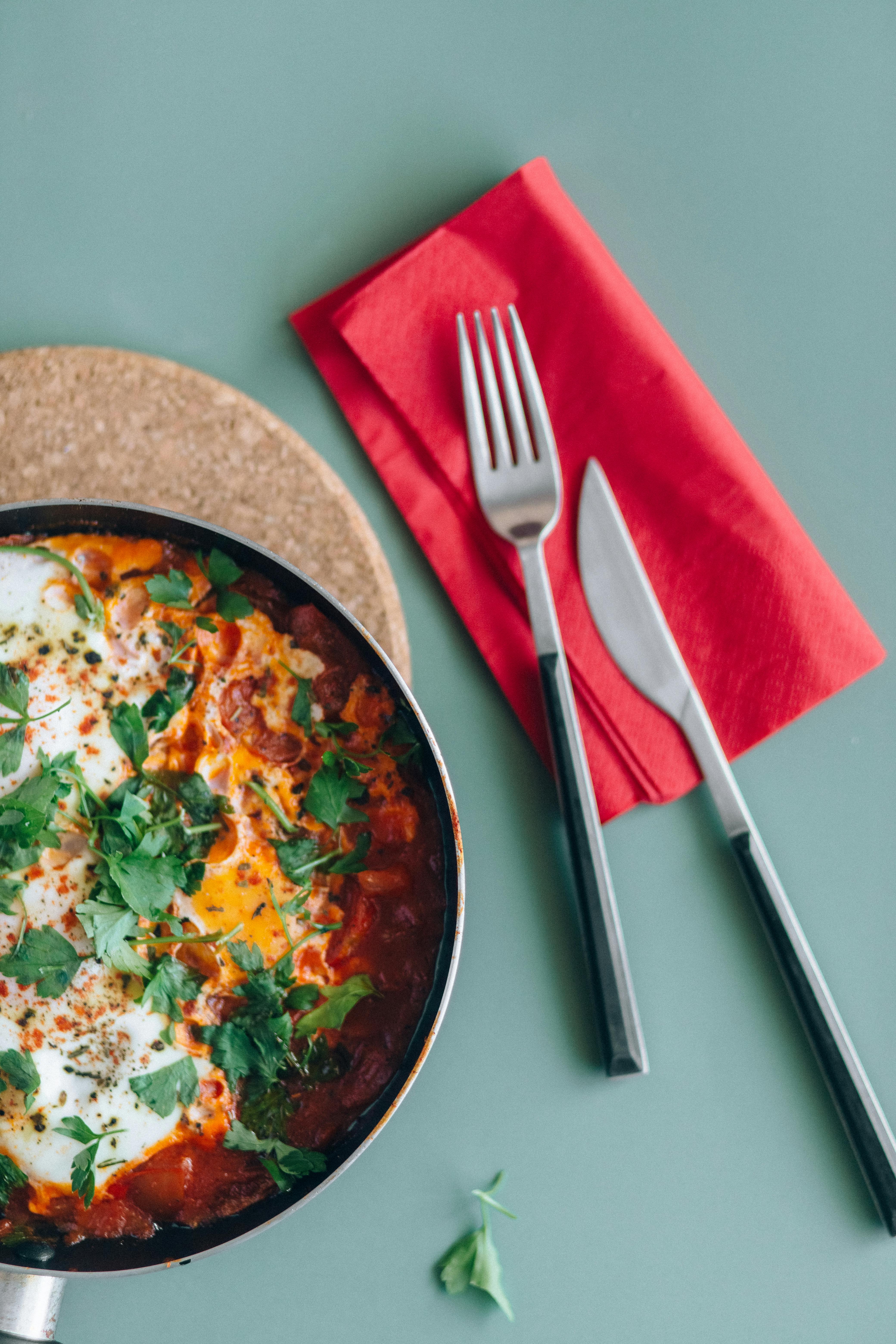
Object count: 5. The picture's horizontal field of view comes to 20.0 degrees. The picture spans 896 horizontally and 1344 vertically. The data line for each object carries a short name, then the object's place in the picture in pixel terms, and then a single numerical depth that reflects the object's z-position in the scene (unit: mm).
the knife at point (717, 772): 692
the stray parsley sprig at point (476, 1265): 694
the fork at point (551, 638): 689
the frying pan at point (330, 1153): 651
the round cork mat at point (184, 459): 692
